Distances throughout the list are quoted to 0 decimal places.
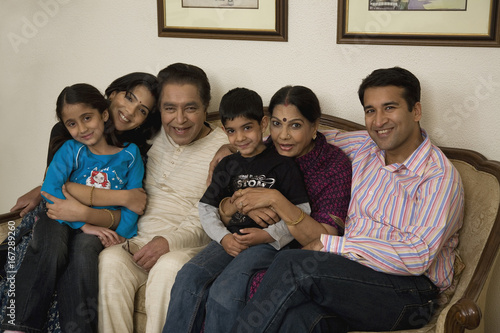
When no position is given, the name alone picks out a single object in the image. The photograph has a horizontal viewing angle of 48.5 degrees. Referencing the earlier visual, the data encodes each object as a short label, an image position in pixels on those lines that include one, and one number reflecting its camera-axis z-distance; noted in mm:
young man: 1892
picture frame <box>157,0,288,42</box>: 2764
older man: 2277
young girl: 2221
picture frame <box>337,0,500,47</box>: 2361
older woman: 2070
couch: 1781
